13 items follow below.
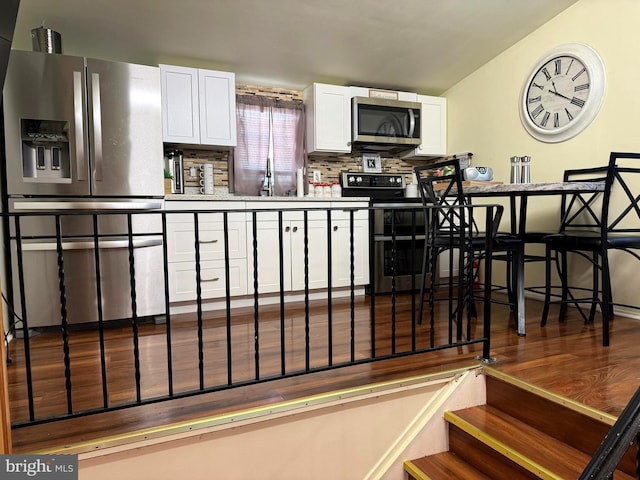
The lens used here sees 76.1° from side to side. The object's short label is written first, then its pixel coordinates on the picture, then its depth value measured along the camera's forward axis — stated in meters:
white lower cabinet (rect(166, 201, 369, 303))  3.11
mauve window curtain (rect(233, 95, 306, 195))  3.85
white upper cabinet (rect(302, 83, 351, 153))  3.86
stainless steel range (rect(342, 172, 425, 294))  3.82
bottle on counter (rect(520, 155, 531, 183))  2.79
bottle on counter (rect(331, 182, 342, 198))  3.96
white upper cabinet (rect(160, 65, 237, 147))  3.25
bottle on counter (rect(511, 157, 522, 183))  2.85
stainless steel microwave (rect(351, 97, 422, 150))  3.97
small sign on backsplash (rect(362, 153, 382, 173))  4.38
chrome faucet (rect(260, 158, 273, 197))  3.81
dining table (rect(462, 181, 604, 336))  2.30
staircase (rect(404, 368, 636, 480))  1.47
